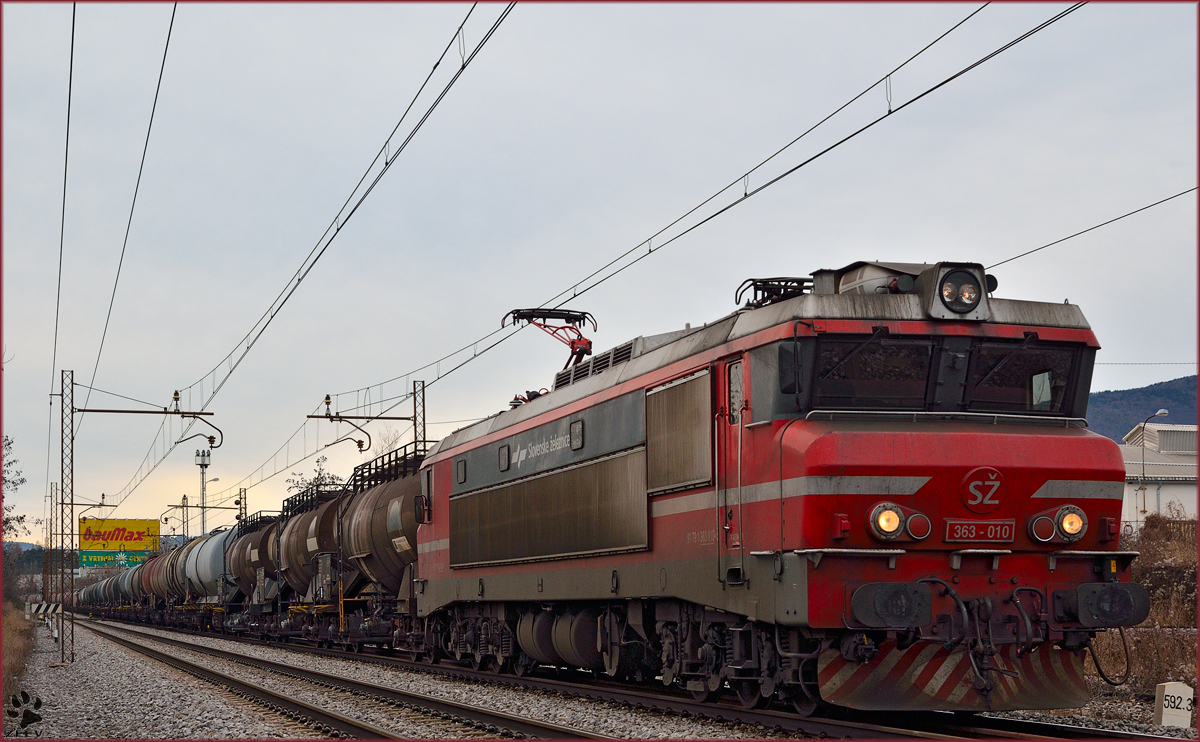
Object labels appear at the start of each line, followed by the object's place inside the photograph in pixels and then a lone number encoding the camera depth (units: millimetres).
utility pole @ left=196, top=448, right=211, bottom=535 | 84150
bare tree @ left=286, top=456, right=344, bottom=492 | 87250
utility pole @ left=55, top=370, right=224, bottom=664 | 30562
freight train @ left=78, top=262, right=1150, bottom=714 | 10586
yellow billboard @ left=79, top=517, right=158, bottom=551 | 93438
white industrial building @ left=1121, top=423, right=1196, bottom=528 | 77438
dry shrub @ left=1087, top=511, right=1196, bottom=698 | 15031
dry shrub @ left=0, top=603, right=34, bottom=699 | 21828
